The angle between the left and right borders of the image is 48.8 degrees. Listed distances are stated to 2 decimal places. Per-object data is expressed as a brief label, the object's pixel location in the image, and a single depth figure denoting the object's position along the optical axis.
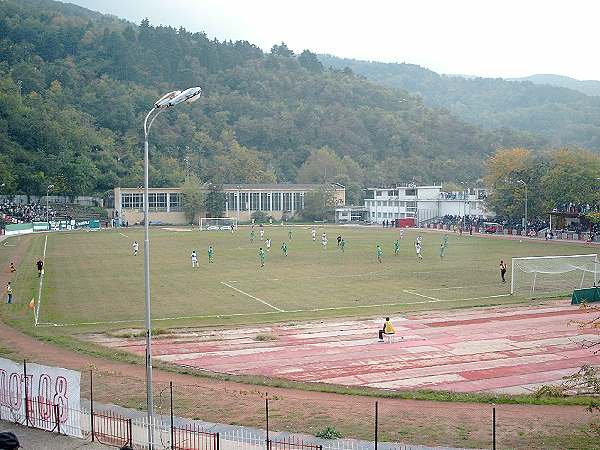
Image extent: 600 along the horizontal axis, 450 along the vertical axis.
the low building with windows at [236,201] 119.04
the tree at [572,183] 81.69
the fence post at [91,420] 15.32
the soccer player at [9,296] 35.00
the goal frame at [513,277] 38.53
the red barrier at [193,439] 14.48
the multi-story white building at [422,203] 110.44
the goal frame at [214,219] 111.52
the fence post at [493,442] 13.44
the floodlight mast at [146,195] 14.58
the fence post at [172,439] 14.14
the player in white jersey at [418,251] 56.09
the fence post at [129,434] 14.44
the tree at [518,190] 88.06
